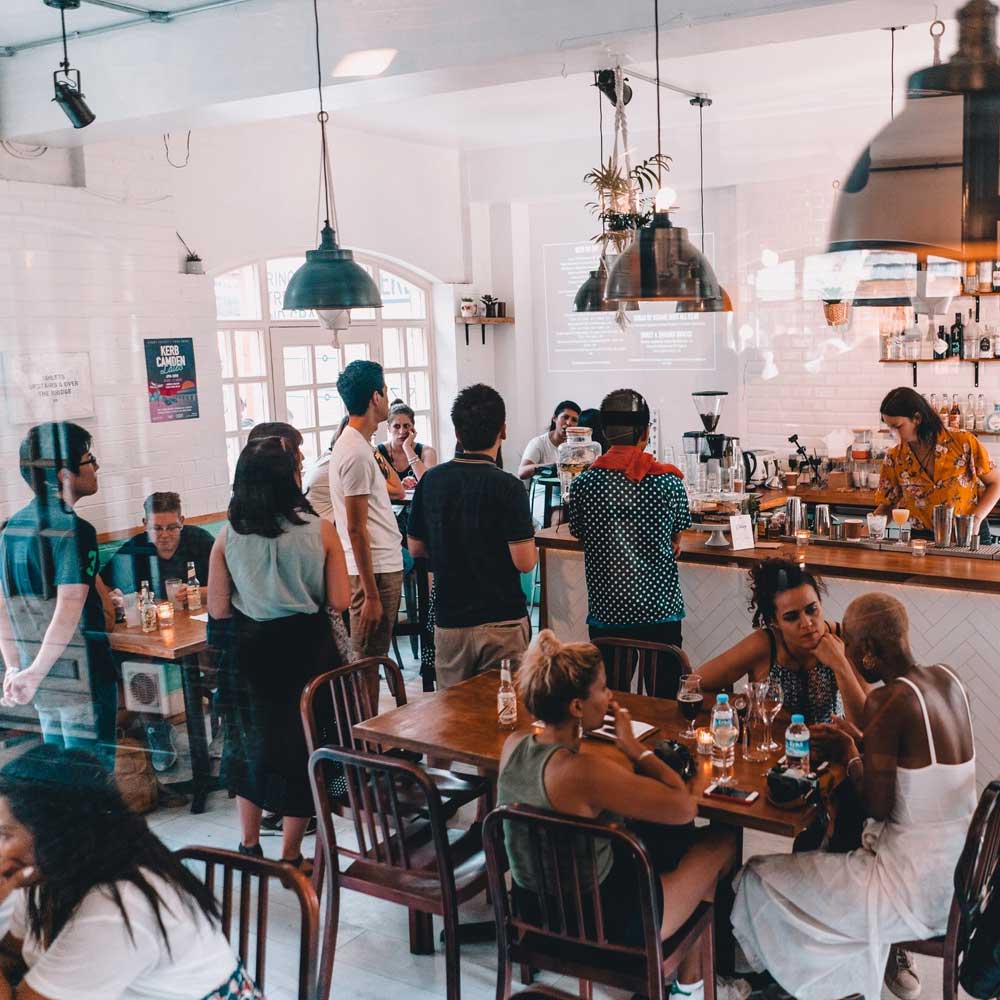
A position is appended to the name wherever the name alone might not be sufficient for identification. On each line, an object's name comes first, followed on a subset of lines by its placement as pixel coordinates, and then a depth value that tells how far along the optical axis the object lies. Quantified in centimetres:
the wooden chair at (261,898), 211
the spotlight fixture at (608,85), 495
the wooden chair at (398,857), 274
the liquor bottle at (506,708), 324
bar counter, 392
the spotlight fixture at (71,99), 433
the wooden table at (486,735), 261
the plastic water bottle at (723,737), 286
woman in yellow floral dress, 500
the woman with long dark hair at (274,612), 363
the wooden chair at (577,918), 234
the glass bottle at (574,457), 510
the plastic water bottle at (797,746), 281
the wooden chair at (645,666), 362
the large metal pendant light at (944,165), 117
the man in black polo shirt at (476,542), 380
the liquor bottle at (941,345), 714
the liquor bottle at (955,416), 701
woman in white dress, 257
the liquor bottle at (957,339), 713
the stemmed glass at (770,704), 299
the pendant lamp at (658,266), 364
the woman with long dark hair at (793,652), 314
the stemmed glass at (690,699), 312
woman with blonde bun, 243
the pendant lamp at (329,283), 423
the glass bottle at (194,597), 466
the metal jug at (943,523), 430
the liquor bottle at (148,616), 441
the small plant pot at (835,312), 746
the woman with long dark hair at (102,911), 179
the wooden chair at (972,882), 239
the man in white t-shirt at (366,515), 438
